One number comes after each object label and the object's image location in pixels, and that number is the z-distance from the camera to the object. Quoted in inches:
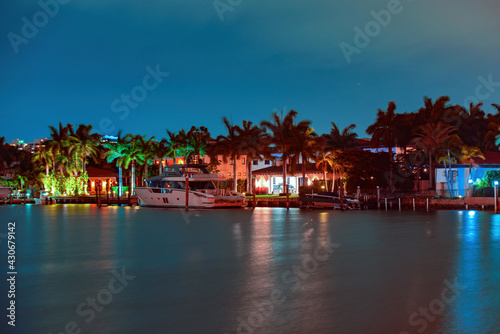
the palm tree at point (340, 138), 3230.8
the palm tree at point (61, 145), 3348.9
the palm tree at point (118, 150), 3380.9
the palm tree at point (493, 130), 2760.8
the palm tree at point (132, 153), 3373.5
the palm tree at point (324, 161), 2849.9
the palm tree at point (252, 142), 2901.1
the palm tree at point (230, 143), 2935.5
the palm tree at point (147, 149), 3400.6
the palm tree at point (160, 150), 3435.0
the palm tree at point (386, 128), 2893.7
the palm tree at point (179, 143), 3432.6
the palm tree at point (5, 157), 3341.5
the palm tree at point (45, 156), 3425.2
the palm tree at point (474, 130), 3245.1
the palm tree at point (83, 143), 3299.7
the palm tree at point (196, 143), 3440.0
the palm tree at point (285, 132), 2783.0
